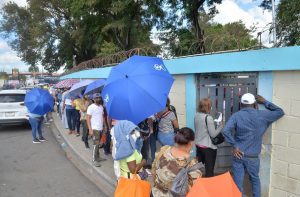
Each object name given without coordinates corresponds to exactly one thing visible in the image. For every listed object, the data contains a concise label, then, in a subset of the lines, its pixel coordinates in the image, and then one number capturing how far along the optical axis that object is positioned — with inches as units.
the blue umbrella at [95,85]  194.9
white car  331.0
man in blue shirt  108.4
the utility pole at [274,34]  117.6
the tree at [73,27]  549.1
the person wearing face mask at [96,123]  180.4
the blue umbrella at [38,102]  259.9
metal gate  158.2
